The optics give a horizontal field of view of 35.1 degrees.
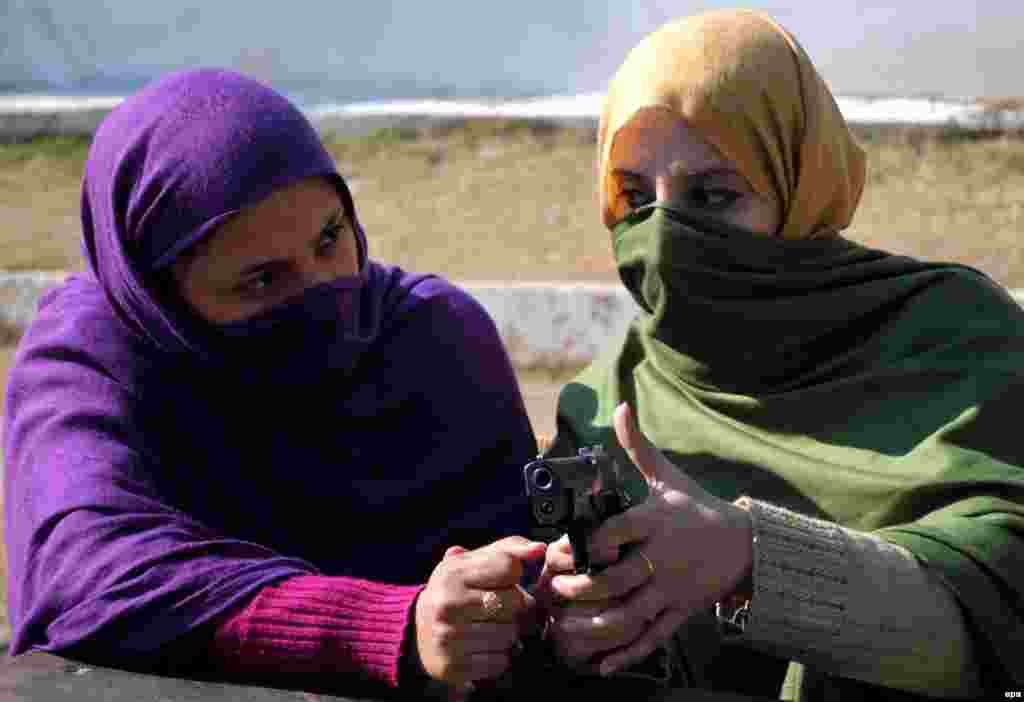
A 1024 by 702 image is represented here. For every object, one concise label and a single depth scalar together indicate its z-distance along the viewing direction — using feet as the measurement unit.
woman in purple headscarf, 5.93
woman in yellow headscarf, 5.84
